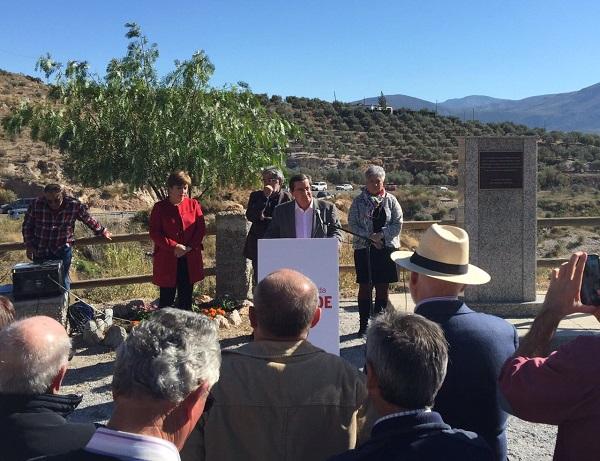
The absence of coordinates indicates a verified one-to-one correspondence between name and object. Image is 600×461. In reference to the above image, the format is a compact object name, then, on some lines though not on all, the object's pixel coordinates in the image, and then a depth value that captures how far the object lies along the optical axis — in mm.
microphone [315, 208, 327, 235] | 6223
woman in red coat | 6621
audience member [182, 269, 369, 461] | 2275
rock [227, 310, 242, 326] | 7676
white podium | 4992
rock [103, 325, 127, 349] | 6871
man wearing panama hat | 2648
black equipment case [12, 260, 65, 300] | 6664
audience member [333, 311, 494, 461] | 1889
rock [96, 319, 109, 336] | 7082
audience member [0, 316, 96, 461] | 2111
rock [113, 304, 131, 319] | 7633
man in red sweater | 2029
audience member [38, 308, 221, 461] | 1682
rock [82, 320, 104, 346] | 6996
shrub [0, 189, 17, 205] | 33375
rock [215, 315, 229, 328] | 7438
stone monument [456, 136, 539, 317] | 8055
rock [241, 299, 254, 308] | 8133
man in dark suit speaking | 6188
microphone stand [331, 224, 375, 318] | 6312
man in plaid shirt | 7238
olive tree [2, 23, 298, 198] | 9219
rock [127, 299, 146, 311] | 7701
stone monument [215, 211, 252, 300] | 8250
